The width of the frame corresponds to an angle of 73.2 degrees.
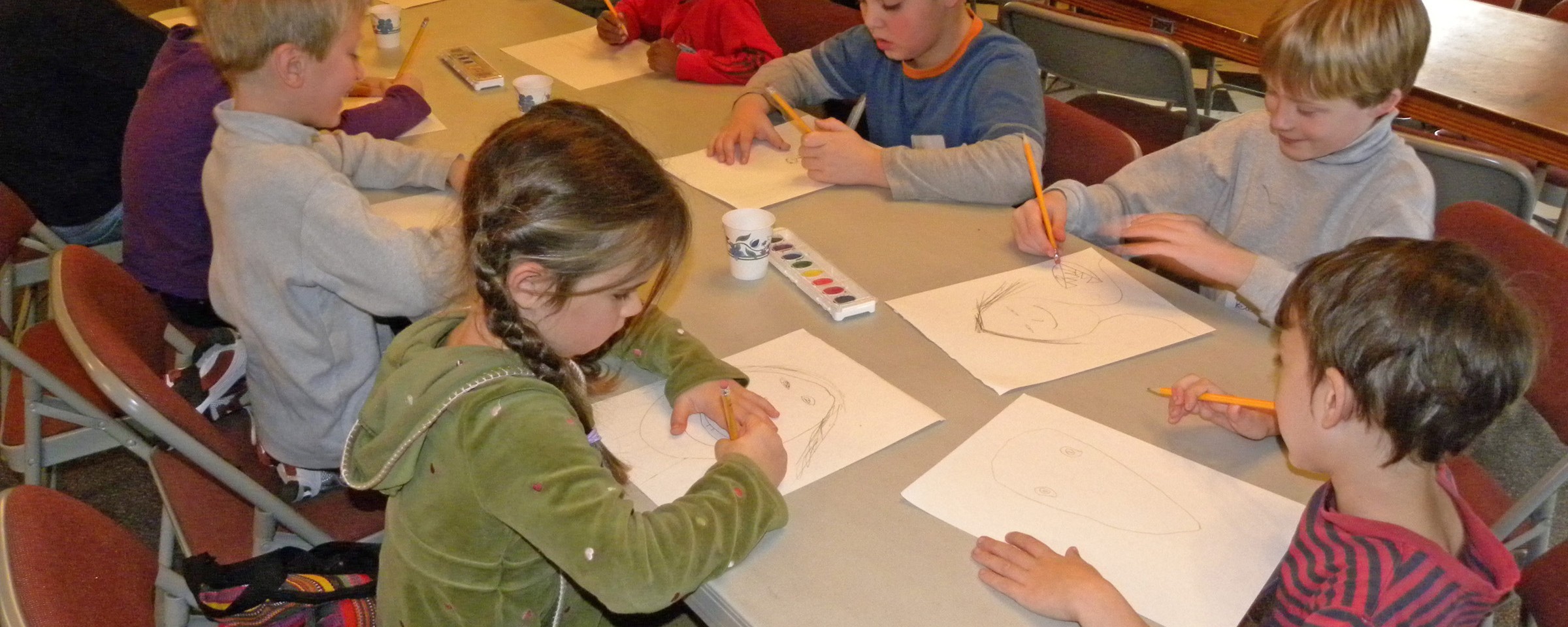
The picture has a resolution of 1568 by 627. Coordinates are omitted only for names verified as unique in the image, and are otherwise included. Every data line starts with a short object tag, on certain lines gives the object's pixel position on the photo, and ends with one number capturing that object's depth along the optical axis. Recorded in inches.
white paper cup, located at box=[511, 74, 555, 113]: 77.8
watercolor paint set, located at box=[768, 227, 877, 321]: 52.6
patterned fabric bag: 44.1
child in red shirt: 88.7
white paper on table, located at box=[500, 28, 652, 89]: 88.9
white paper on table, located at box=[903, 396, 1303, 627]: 35.9
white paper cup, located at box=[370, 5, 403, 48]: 94.8
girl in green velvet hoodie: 34.7
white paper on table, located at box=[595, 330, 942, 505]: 41.6
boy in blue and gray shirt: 65.6
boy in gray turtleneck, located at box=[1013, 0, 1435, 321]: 53.1
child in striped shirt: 34.8
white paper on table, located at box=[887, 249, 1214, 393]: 48.8
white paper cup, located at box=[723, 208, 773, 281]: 54.7
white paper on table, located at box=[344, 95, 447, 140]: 77.4
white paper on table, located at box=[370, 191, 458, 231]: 63.7
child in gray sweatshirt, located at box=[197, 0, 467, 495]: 54.4
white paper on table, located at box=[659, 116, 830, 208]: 66.6
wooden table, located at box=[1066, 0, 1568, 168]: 85.8
